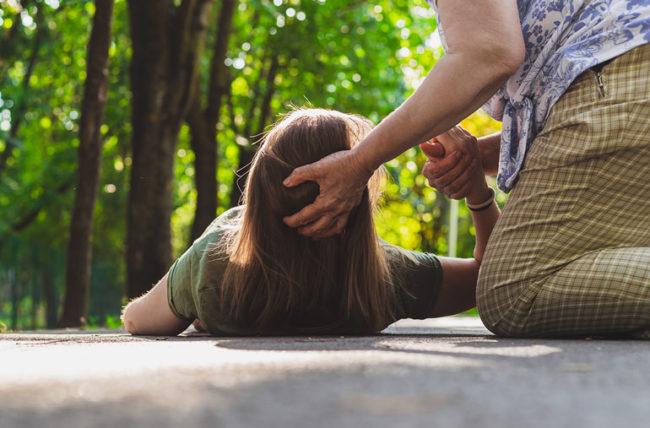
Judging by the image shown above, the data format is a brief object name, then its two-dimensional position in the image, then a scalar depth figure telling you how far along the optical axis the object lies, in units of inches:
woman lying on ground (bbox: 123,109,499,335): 148.8
